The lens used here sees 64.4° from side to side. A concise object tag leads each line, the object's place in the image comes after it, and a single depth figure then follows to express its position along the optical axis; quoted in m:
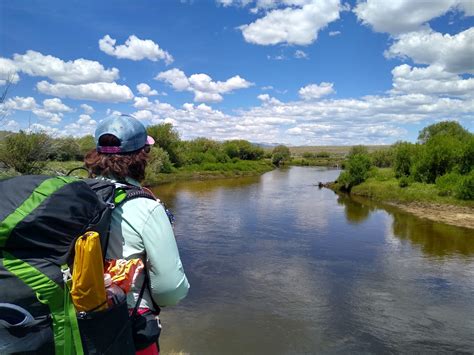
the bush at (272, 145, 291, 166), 103.44
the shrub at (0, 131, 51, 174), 12.14
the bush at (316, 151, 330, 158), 133.36
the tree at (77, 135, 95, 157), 44.70
